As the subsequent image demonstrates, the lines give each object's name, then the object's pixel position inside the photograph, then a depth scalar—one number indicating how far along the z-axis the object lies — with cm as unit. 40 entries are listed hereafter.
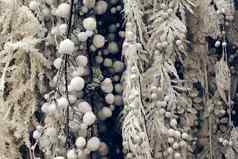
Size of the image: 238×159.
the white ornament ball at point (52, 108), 154
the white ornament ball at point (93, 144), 156
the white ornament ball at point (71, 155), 153
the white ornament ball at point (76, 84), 154
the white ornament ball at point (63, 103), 153
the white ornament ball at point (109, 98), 161
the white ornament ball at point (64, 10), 156
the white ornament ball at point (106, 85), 161
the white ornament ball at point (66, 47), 152
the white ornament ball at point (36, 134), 158
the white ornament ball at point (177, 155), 161
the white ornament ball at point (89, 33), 157
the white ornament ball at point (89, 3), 159
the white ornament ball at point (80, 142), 155
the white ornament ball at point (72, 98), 156
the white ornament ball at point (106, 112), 161
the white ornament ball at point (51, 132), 157
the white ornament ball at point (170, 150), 161
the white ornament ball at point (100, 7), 161
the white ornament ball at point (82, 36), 157
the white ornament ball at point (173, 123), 161
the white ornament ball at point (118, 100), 165
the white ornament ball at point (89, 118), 155
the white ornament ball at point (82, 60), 157
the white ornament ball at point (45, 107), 157
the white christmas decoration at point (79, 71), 157
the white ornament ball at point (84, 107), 156
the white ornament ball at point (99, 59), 163
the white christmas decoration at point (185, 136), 162
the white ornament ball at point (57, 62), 156
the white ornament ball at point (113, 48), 164
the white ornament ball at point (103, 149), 163
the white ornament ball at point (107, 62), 163
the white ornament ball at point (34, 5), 159
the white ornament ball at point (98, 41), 160
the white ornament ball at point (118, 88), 164
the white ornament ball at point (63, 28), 156
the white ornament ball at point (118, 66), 164
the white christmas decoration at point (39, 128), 158
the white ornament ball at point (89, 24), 157
